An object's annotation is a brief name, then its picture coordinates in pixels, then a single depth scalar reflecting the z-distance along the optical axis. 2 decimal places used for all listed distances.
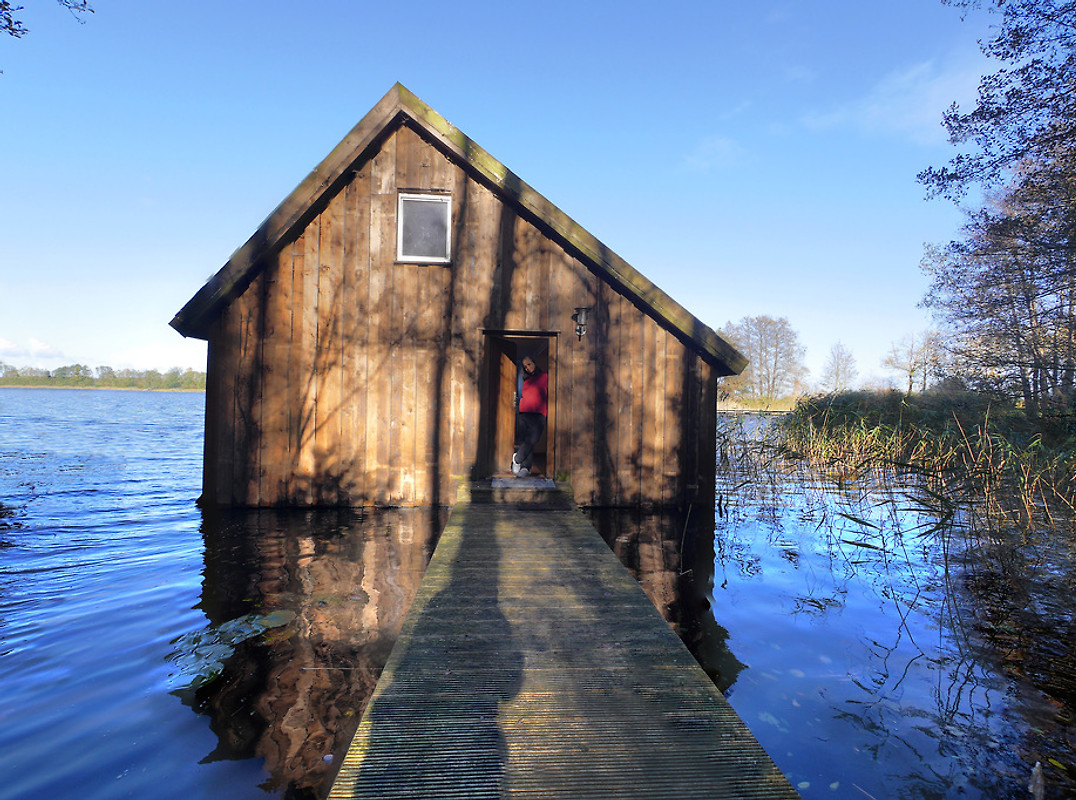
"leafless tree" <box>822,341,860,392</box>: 63.59
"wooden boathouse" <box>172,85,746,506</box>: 8.12
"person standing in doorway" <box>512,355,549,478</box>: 8.45
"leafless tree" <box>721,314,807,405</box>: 59.97
